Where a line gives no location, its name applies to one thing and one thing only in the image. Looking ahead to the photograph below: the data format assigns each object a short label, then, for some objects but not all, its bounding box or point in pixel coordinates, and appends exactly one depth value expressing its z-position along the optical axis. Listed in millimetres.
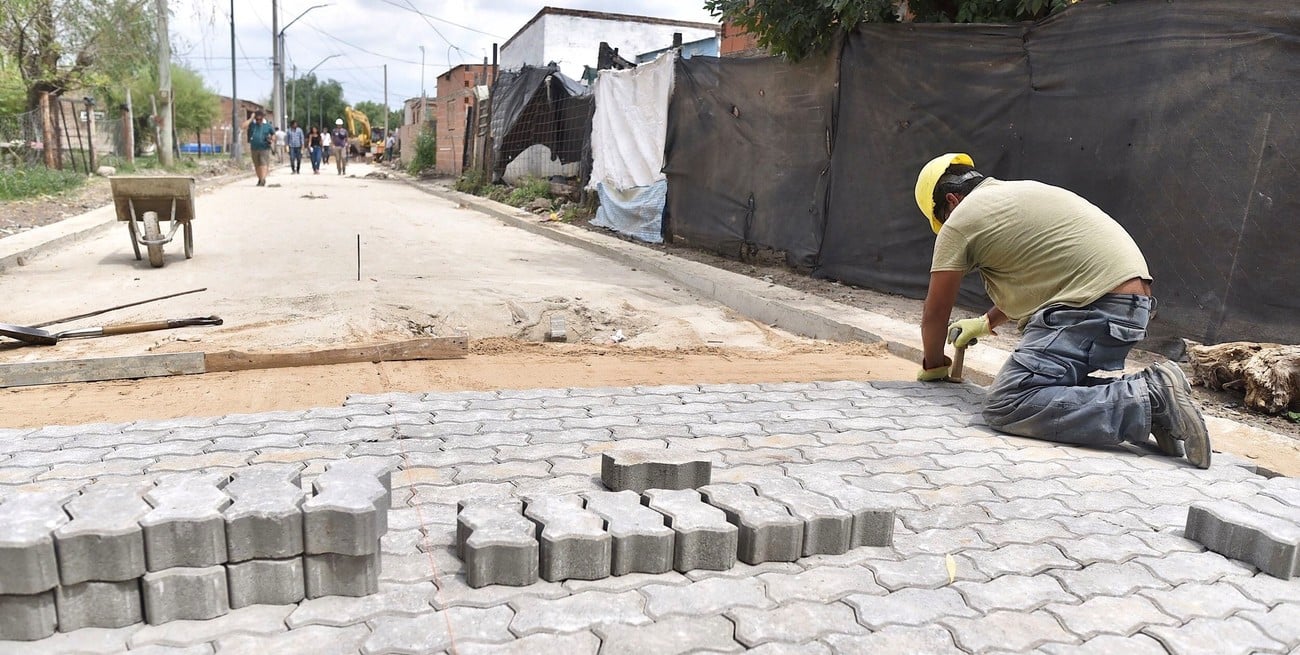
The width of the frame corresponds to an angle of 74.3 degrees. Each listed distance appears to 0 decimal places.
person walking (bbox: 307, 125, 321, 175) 29591
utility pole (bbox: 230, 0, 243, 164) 29547
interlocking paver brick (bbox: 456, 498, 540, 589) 2236
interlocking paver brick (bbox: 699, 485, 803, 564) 2447
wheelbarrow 7824
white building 25875
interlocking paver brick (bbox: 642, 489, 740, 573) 2387
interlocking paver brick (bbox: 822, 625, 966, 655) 2090
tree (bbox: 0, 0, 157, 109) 18062
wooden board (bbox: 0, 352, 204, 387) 4504
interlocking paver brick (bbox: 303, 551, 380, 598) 2174
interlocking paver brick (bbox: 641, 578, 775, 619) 2215
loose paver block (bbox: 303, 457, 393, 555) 2121
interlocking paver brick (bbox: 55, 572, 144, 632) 2010
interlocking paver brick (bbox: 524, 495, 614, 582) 2275
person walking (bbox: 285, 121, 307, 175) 27562
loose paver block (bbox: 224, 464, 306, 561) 2094
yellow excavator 48156
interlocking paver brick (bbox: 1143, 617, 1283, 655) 2166
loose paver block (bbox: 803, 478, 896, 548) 2588
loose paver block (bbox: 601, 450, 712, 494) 2865
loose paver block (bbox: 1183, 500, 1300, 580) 2572
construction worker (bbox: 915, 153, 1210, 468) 3578
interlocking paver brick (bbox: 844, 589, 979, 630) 2225
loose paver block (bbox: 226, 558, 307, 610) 2129
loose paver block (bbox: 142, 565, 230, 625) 2047
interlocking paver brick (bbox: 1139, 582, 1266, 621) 2350
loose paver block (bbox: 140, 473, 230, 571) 2033
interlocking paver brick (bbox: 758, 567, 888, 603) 2326
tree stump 4398
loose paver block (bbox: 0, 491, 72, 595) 1910
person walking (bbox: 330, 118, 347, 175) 30391
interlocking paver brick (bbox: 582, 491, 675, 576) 2338
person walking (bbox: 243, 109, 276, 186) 18219
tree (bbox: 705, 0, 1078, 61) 6961
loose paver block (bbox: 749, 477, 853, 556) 2516
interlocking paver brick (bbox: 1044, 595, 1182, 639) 2232
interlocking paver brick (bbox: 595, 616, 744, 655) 2043
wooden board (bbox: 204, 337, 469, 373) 4789
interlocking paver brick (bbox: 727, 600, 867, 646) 2121
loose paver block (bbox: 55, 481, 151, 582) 1964
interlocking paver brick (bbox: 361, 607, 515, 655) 2008
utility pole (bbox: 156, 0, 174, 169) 20453
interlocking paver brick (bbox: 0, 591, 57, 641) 1962
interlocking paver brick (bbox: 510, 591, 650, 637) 2111
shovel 5070
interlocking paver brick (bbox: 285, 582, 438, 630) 2107
